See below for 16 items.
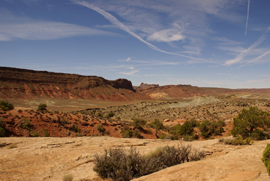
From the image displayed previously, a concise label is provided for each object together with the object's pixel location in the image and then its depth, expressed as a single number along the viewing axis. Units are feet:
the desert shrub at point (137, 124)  81.04
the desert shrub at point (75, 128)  70.23
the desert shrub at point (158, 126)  90.04
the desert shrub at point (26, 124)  62.49
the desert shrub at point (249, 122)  47.56
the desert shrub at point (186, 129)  78.33
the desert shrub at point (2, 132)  52.15
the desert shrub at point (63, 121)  72.46
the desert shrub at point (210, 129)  75.89
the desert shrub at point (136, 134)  71.20
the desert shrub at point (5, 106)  71.10
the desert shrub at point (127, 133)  69.69
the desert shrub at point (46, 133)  60.21
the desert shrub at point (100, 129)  72.79
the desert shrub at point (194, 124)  92.80
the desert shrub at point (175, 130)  81.02
